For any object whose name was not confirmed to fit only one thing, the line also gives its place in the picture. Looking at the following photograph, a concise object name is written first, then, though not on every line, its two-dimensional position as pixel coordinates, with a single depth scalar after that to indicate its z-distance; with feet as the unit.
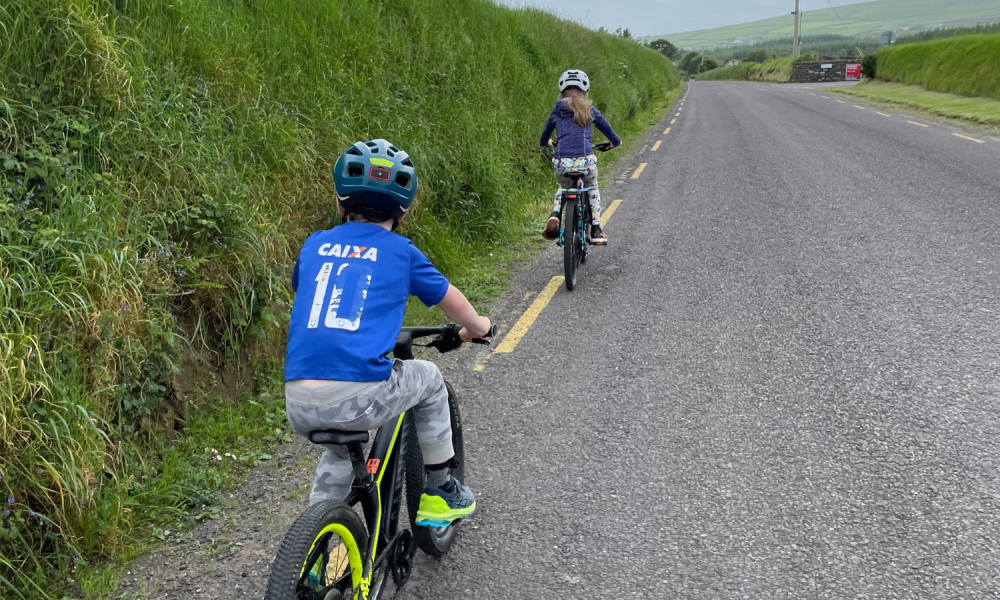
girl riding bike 24.88
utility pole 239.71
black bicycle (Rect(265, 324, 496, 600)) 7.02
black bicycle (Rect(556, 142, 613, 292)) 22.85
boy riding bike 8.05
